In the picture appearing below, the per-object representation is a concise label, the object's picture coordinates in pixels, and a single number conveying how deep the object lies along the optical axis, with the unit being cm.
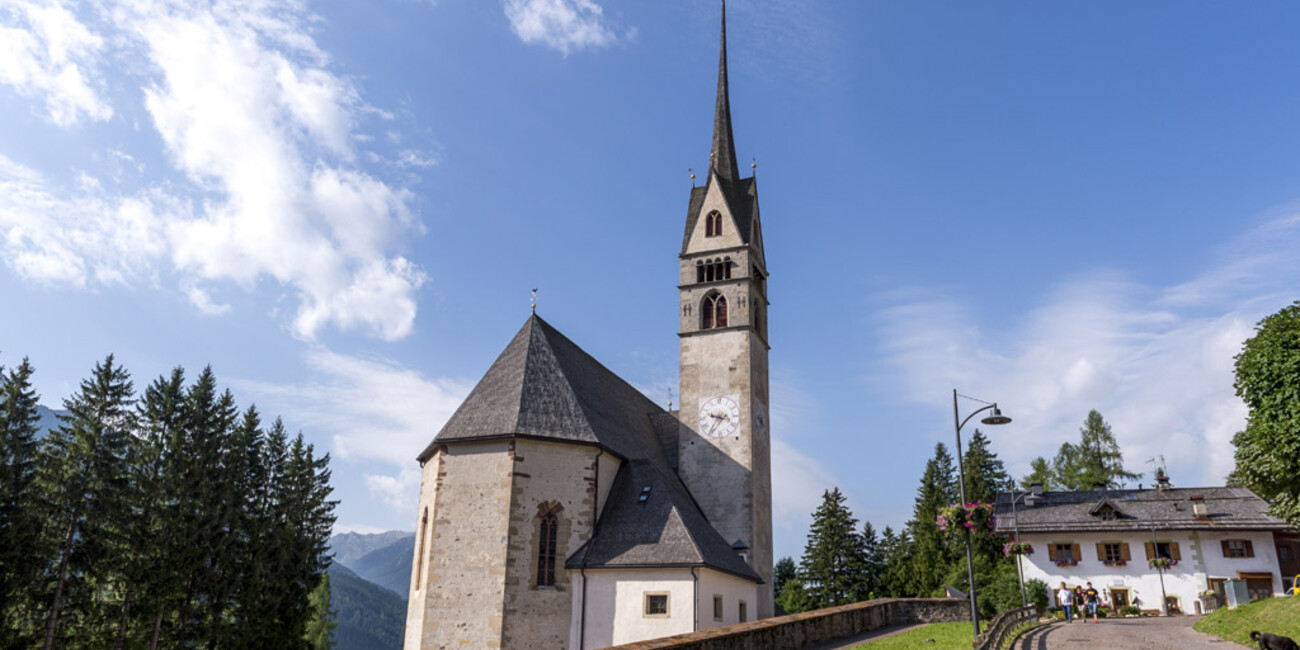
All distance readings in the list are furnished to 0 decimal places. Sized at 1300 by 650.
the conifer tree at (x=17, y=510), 2770
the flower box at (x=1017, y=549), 3341
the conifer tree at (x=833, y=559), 6819
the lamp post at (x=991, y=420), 1997
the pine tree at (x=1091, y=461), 6681
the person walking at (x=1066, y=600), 3139
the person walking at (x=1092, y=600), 3174
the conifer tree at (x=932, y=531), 6350
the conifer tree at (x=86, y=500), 3031
